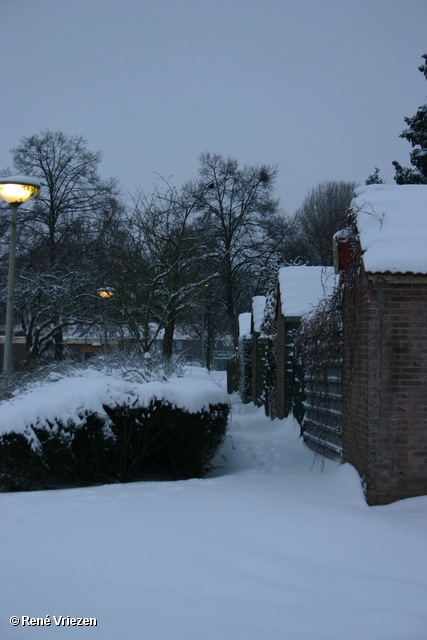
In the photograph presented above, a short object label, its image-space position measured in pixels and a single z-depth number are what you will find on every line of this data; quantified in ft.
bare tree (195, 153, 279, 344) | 109.09
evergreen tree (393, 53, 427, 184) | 78.38
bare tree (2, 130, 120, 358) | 65.31
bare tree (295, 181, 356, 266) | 111.55
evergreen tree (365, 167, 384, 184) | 101.66
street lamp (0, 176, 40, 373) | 29.30
